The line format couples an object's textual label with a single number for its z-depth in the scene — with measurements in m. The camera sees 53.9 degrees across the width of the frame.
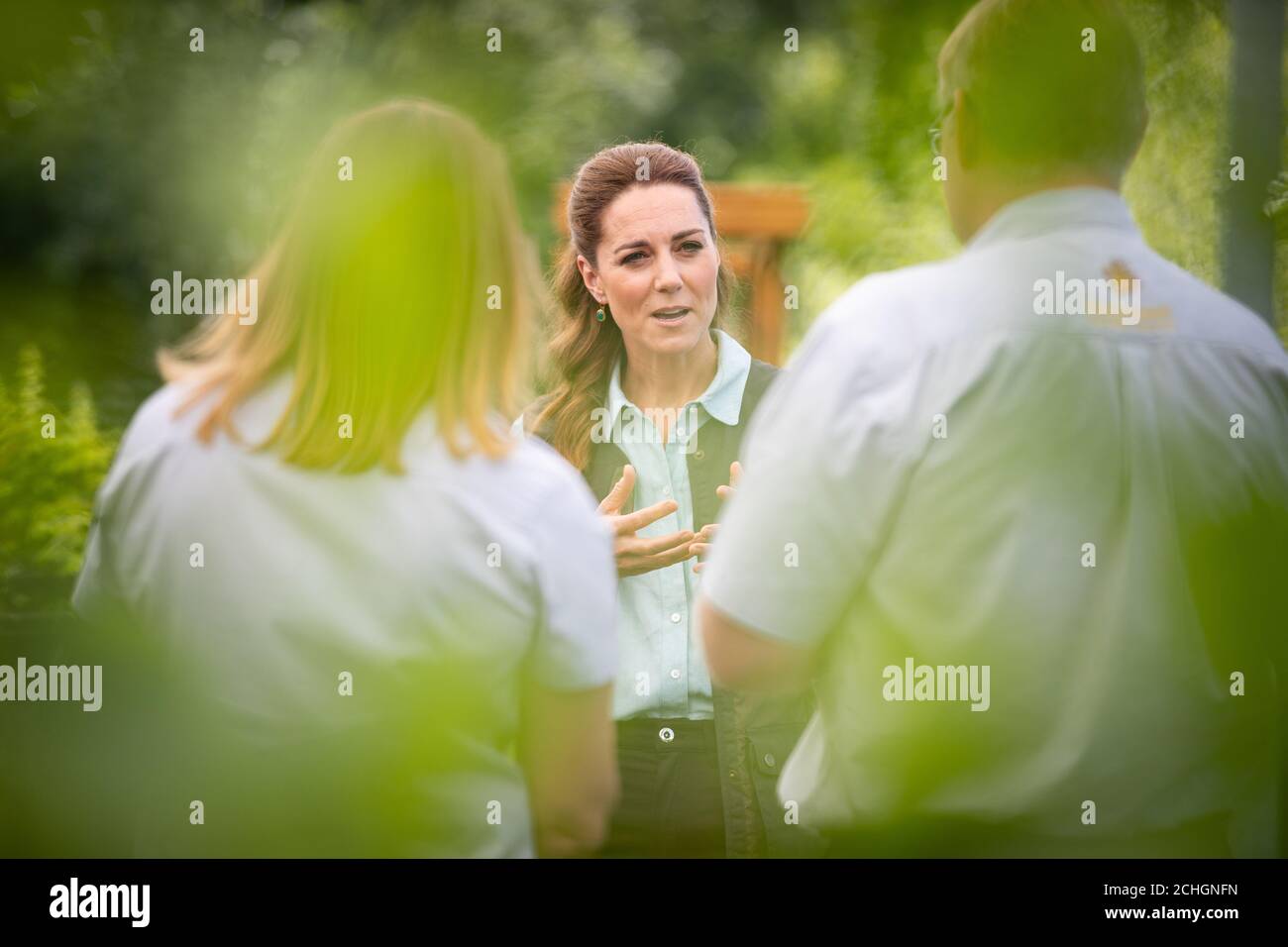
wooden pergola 4.13
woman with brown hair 2.54
